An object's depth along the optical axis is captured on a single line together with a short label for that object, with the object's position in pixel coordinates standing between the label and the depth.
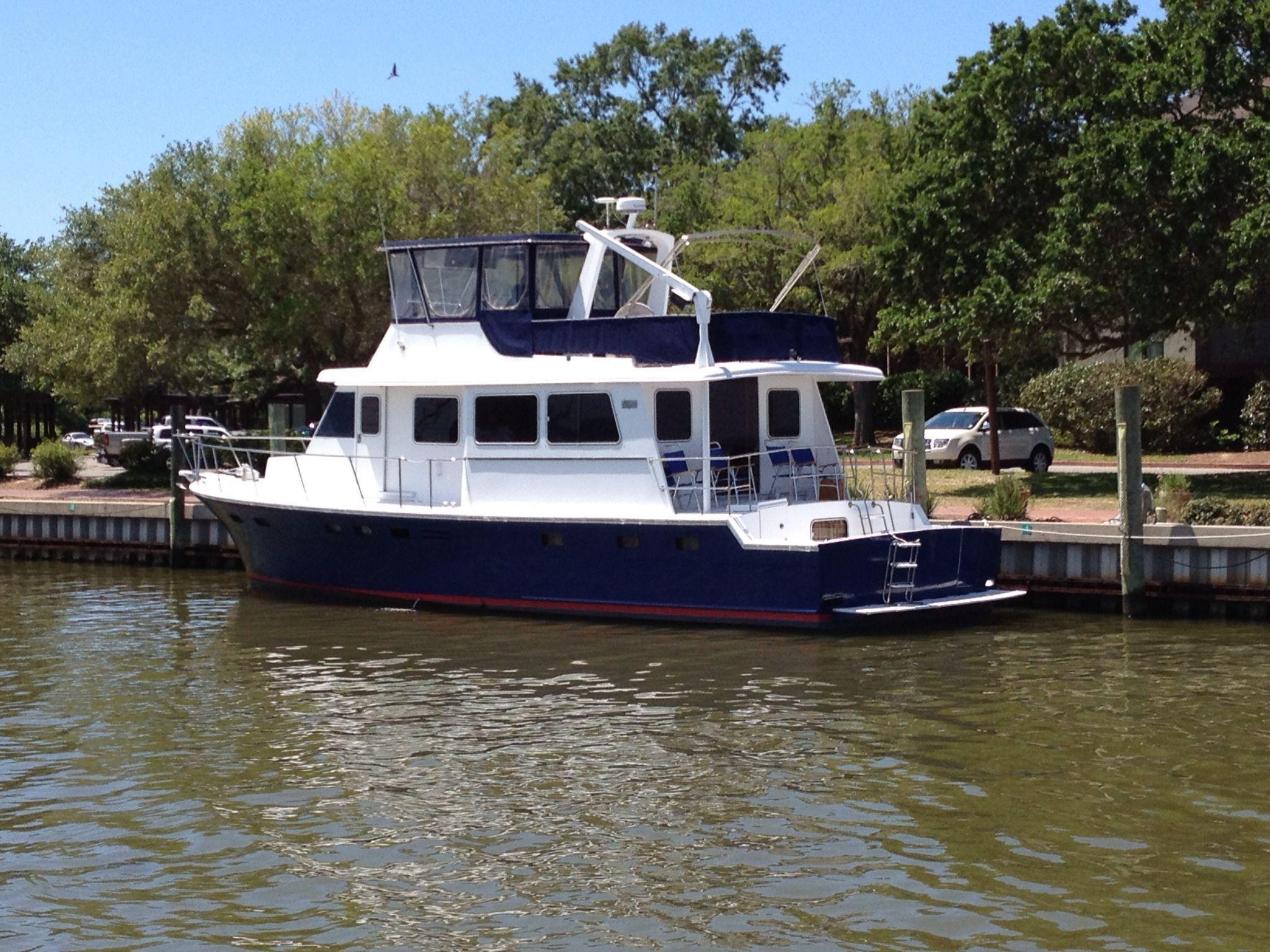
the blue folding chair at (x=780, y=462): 19.95
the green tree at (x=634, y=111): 67.81
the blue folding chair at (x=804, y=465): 19.98
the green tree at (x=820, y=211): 41.12
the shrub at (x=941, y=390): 43.97
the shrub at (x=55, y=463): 35.47
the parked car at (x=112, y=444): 41.09
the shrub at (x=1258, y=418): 37.19
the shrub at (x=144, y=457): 36.81
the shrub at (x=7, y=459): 37.12
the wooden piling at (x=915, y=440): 21.36
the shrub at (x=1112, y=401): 37.66
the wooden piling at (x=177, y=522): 26.50
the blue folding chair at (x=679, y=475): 18.83
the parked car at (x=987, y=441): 33.38
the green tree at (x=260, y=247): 34.19
